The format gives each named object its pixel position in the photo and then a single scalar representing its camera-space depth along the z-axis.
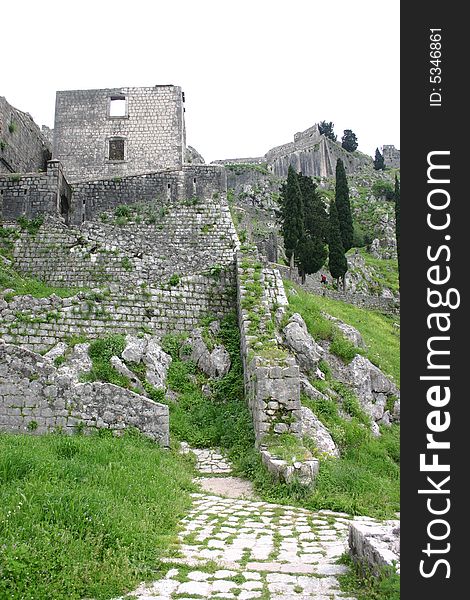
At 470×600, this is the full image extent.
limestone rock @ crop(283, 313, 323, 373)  13.78
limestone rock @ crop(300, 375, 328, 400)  12.71
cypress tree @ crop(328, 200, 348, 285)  39.38
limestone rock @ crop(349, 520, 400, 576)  4.70
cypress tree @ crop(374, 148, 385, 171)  97.69
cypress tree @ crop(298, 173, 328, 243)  38.16
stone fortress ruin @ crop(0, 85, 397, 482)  10.60
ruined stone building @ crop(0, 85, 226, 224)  25.19
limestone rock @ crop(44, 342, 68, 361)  12.51
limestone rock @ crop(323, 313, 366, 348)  16.66
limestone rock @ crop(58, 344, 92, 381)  11.90
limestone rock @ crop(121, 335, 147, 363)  12.88
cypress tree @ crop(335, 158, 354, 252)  44.84
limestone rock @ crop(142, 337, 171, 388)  12.76
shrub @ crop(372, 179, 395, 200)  79.69
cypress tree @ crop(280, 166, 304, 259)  35.97
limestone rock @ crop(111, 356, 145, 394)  12.31
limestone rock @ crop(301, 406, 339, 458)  10.85
